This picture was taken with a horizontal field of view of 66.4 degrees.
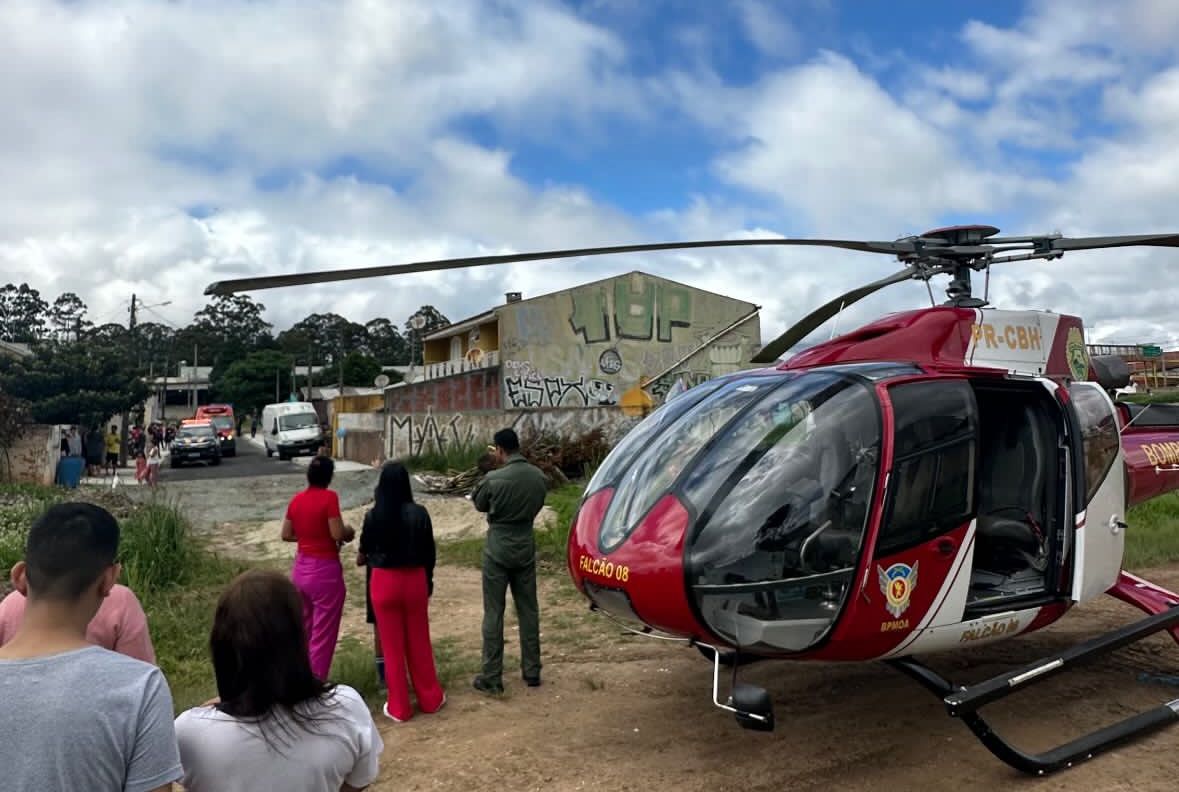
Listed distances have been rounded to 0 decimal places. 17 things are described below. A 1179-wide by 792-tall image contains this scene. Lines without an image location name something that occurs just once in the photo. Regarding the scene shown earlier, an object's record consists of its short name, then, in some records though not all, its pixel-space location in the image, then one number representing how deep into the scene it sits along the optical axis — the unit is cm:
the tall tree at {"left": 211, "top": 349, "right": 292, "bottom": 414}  6800
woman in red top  589
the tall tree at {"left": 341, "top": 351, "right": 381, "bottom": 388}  6875
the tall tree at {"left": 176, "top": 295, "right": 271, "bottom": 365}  9334
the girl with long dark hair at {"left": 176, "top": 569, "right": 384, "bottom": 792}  227
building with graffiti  2881
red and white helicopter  461
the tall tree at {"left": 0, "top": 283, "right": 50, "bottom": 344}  9456
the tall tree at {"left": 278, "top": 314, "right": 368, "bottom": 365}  9569
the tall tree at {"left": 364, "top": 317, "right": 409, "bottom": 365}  9531
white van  3519
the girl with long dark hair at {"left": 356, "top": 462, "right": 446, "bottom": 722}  580
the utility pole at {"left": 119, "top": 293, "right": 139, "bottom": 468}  3183
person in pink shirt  319
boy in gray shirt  192
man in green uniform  638
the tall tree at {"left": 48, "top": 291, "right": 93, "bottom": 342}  9644
